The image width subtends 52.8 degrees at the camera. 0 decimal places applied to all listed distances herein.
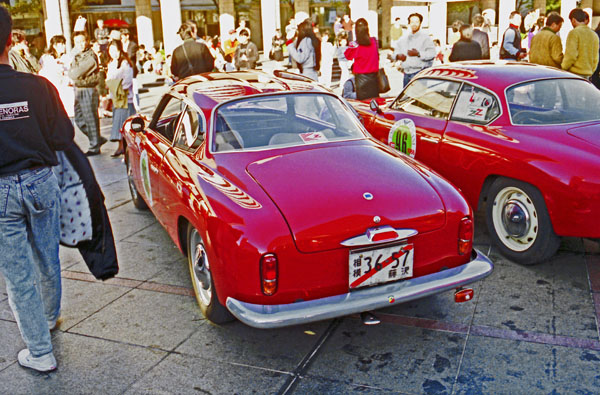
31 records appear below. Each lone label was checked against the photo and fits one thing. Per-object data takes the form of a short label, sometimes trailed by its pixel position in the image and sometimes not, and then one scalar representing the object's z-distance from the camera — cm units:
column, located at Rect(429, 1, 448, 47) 3825
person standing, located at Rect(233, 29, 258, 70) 1408
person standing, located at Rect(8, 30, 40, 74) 574
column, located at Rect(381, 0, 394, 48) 3978
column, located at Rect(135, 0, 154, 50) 3475
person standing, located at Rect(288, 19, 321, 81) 1127
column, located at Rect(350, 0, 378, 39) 3578
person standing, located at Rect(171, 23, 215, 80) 958
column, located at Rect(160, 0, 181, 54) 3259
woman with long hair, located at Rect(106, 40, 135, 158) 967
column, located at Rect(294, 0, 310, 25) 3797
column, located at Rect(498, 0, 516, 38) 3788
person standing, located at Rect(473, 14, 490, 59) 1104
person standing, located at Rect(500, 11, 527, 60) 1173
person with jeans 316
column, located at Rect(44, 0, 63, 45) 2952
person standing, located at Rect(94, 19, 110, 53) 2117
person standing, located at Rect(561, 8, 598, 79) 823
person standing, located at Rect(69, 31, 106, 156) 906
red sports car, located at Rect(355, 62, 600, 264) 445
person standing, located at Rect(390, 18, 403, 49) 2586
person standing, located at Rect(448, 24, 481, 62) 914
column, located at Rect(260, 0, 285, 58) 3616
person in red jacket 943
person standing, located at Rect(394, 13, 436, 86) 973
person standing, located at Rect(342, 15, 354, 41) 1147
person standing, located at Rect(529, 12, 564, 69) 837
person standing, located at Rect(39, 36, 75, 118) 1110
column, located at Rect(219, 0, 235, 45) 3606
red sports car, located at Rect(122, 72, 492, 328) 335
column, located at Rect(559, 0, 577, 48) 3782
